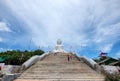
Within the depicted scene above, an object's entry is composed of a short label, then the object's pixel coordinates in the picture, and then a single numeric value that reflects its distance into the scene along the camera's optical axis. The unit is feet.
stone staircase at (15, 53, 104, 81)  16.54
